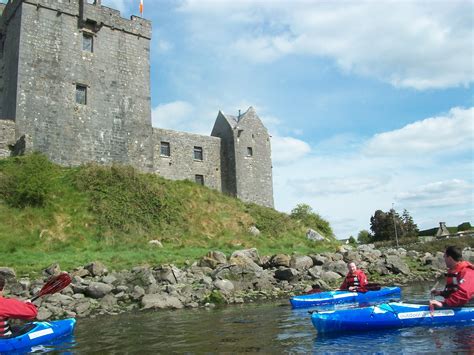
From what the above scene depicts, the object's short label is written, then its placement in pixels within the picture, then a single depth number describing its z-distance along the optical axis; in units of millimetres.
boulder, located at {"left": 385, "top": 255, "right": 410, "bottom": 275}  21300
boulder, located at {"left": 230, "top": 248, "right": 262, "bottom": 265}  19609
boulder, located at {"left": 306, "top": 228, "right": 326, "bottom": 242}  30153
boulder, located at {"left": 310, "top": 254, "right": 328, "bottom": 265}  20688
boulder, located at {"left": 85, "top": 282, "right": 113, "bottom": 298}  14594
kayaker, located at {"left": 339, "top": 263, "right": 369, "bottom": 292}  13899
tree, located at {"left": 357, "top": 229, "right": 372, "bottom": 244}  73025
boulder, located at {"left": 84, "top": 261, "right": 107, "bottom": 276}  16422
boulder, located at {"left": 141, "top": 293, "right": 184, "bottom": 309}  13898
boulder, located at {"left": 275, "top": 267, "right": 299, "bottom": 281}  18031
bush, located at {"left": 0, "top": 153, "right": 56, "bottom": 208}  22266
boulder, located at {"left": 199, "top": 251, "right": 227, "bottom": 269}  18448
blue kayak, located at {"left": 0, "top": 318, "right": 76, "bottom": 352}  8633
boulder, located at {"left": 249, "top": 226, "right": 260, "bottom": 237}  27406
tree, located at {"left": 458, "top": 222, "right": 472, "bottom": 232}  58653
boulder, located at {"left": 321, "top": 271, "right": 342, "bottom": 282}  18547
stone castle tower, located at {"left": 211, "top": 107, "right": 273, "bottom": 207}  34969
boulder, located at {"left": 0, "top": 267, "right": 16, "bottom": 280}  15219
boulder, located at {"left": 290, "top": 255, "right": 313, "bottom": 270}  19453
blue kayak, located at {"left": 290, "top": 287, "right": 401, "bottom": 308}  13141
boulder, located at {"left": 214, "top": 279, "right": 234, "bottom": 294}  15648
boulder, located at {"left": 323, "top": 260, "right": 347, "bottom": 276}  19766
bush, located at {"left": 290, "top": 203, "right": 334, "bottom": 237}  32719
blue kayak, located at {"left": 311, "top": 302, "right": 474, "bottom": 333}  8992
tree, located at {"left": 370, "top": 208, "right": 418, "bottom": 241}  54344
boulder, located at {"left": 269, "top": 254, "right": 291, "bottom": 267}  19422
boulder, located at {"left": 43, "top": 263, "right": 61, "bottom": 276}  15973
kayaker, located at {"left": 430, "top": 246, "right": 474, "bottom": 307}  8578
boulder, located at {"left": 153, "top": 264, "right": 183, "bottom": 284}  16172
